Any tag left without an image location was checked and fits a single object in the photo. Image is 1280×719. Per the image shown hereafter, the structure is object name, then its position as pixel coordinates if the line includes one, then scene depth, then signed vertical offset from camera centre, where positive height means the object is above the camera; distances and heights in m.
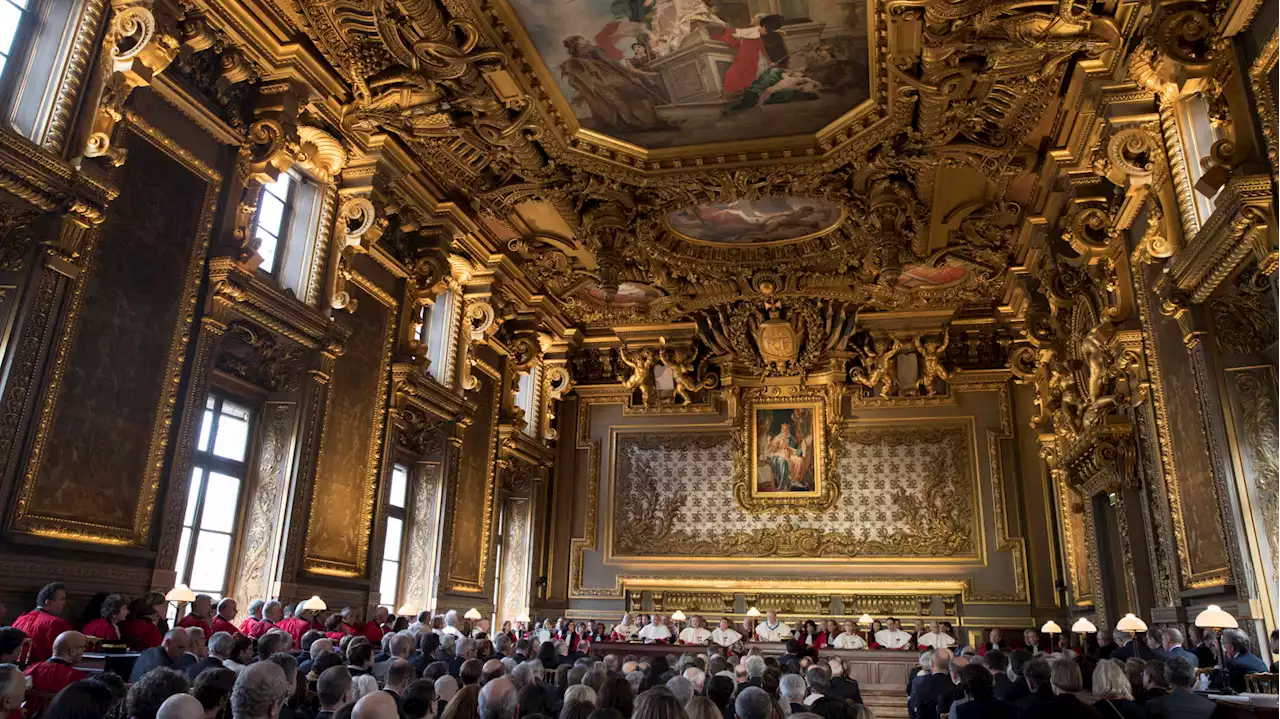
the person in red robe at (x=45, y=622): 6.30 -0.19
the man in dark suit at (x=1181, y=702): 4.67 -0.37
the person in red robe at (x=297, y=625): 8.98 -0.21
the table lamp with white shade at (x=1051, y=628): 14.23 -0.02
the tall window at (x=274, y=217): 10.49 +4.57
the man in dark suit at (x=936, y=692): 6.38 -0.50
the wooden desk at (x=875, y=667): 12.27 -0.63
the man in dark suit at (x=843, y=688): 6.43 -0.49
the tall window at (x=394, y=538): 13.58 +1.04
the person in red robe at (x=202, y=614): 7.35 -0.11
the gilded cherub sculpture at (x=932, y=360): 17.61 +5.12
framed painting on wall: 18.30 +3.42
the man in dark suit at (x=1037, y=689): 4.50 -0.34
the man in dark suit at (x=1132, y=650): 8.55 -0.21
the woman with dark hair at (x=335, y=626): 9.41 -0.22
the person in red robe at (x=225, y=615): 7.64 -0.11
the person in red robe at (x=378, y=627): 10.50 -0.24
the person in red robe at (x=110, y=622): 6.89 -0.18
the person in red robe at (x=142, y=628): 7.20 -0.23
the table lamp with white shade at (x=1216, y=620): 7.39 +0.10
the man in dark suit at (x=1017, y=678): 5.71 -0.37
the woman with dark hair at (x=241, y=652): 5.44 -0.31
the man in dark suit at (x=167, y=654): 5.25 -0.32
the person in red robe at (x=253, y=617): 8.62 -0.14
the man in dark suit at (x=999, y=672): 5.79 -0.34
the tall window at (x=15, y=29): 7.26 +4.60
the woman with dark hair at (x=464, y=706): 3.82 -0.41
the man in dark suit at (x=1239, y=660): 6.52 -0.20
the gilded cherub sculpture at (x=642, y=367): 19.02 +5.20
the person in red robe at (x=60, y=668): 4.55 -0.36
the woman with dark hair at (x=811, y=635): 14.70 -0.26
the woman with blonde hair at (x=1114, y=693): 4.77 -0.35
